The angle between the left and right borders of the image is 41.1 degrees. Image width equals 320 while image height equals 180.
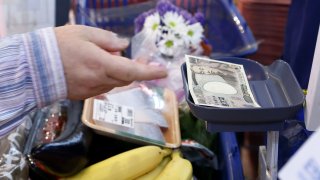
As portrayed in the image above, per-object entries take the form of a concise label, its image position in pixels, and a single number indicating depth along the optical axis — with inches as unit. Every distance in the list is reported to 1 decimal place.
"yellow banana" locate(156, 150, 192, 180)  35.0
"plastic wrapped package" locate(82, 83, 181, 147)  38.4
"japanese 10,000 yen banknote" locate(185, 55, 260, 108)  26.4
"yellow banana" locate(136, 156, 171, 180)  36.4
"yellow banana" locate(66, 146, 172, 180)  34.0
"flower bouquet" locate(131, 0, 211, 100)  53.0
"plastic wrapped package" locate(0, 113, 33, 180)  33.5
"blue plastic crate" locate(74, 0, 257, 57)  61.7
